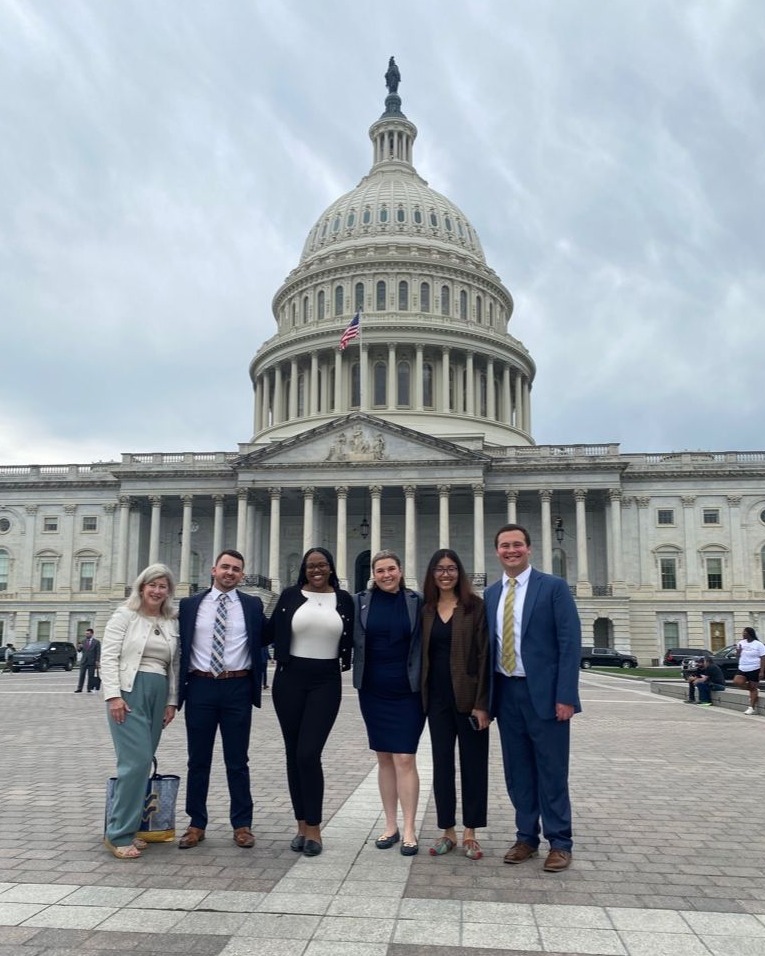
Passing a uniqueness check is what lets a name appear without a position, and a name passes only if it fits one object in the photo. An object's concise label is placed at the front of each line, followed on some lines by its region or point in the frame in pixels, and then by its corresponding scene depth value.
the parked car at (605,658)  54.75
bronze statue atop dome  104.69
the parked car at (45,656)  46.56
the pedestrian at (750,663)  22.00
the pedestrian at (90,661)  27.94
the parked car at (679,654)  55.84
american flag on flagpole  66.00
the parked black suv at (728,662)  37.38
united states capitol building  62.84
